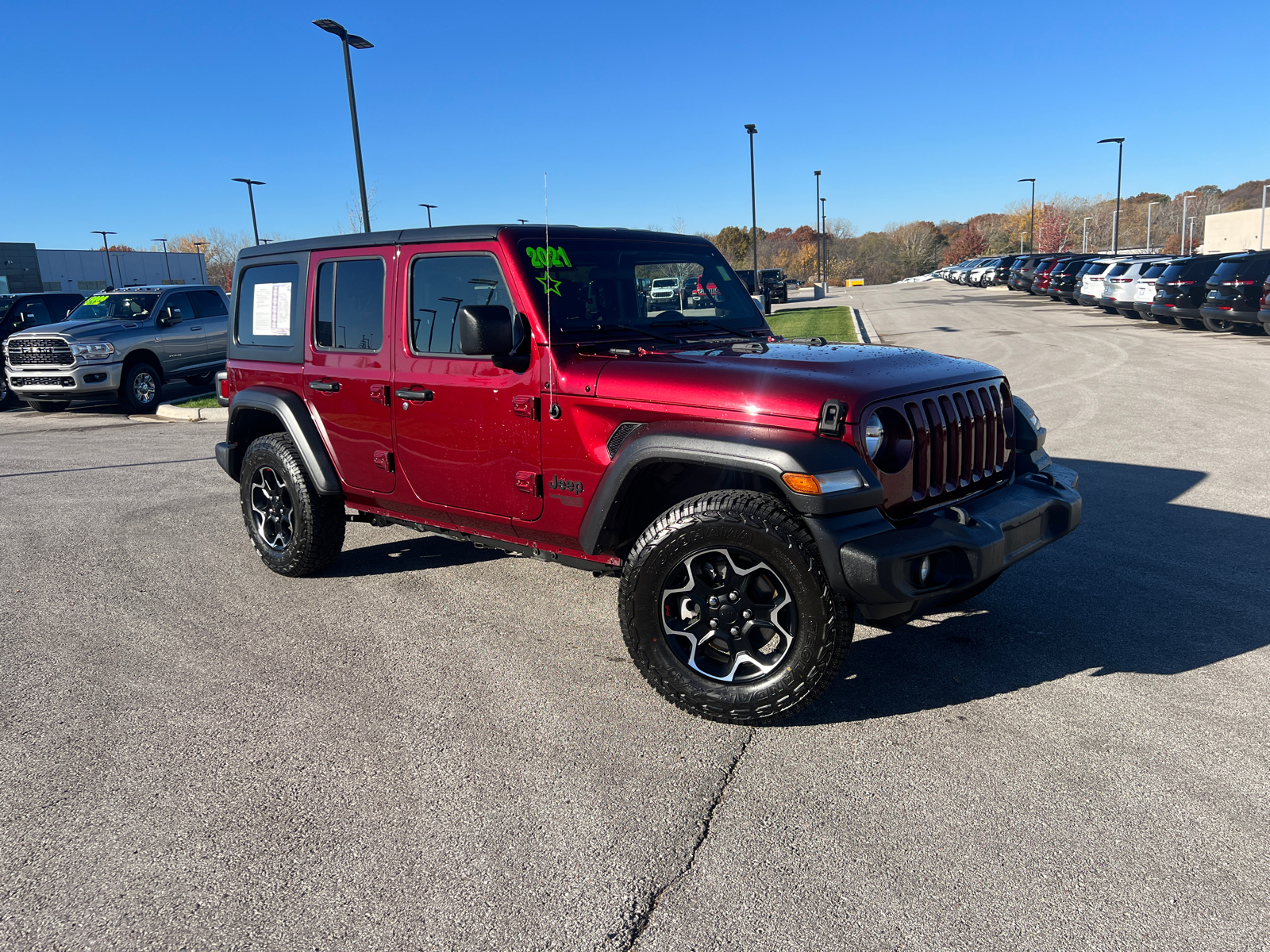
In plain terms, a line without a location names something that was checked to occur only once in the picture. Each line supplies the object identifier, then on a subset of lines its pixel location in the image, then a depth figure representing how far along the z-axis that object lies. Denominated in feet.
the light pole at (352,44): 57.41
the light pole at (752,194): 117.60
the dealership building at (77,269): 256.93
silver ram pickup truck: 47.67
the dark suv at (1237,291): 60.34
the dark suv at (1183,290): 67.77
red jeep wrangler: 11.32
